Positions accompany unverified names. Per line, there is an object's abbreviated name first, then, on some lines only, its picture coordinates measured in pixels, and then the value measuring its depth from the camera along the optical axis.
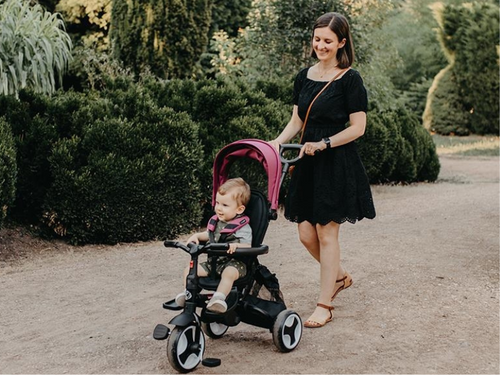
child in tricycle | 4.13
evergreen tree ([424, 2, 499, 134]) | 21.97
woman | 4.64
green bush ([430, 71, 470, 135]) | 22.73
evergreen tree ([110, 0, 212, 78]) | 14.20
